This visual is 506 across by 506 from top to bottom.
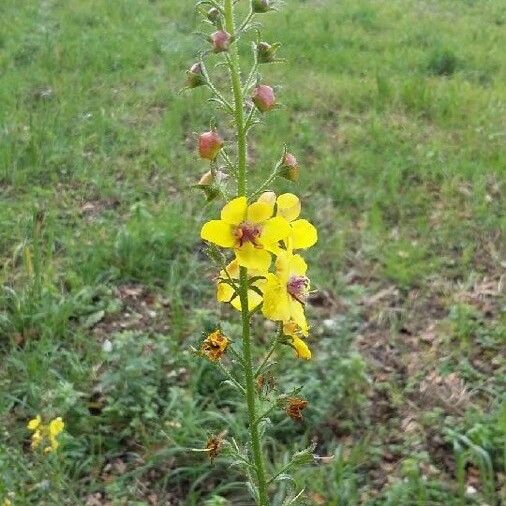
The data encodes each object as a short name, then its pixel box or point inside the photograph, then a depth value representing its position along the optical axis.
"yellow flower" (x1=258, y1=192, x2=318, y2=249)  0.22
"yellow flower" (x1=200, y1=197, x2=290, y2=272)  0.21
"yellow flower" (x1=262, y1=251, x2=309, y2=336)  0.22
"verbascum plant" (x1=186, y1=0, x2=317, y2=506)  0.21
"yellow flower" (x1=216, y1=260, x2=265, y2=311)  0.22
